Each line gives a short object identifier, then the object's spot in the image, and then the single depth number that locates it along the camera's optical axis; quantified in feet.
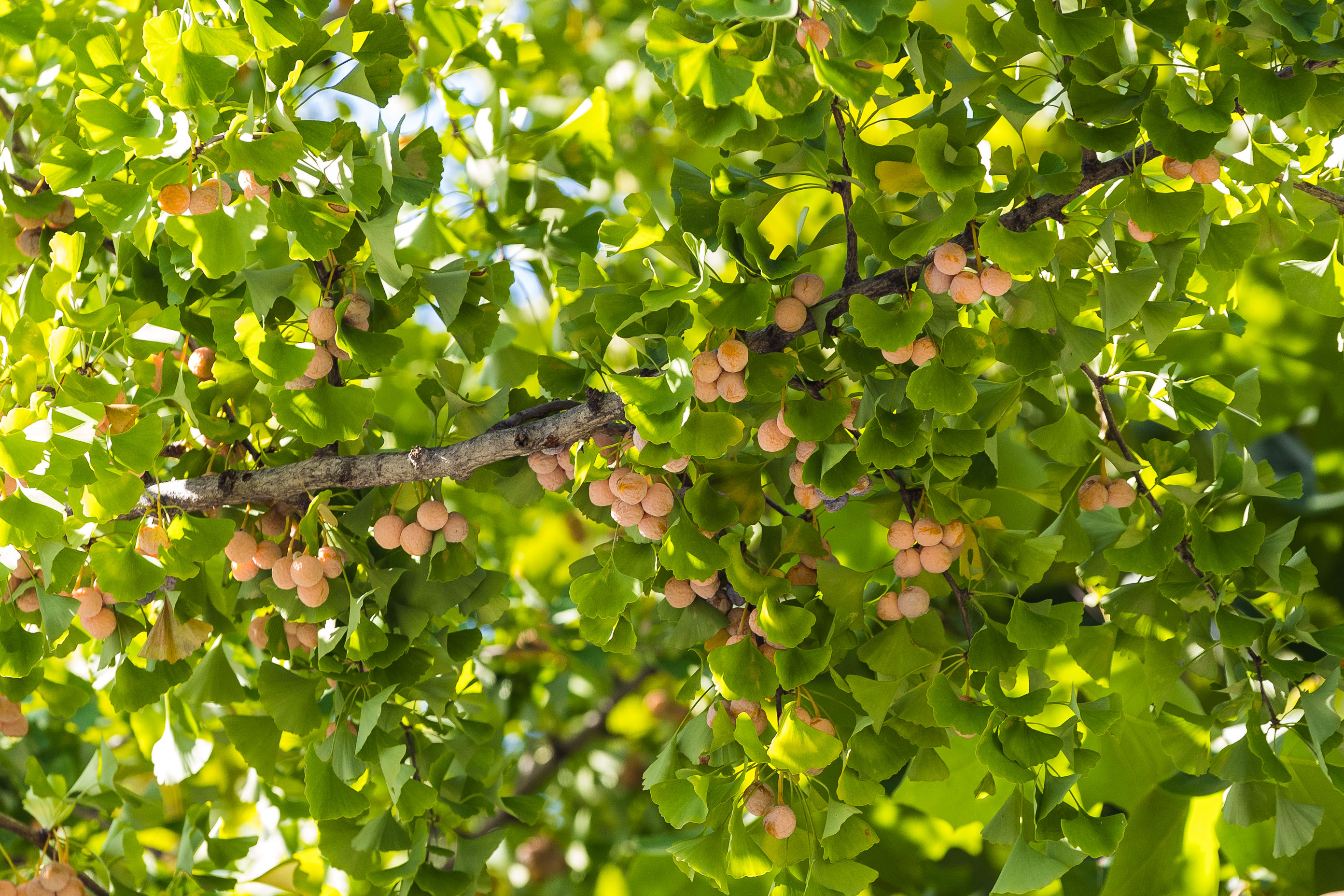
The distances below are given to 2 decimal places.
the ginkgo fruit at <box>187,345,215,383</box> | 11.03
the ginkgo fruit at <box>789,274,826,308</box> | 10.37
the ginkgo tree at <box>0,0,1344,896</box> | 10.10
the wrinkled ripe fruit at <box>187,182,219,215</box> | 10.23
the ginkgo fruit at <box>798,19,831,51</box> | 9.92
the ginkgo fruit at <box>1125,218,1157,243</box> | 10.35
